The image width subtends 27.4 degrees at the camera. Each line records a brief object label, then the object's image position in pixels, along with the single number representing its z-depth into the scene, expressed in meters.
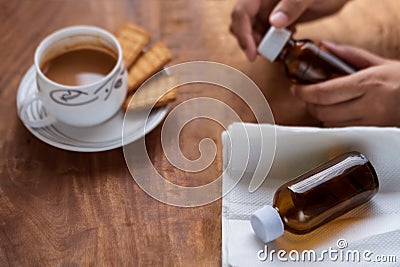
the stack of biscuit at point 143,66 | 0.76
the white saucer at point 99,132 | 0.74
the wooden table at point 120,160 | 0.68
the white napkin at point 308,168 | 0.67
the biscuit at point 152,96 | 0.76
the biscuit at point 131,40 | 0.78
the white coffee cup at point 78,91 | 0.72
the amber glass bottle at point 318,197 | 0.65
